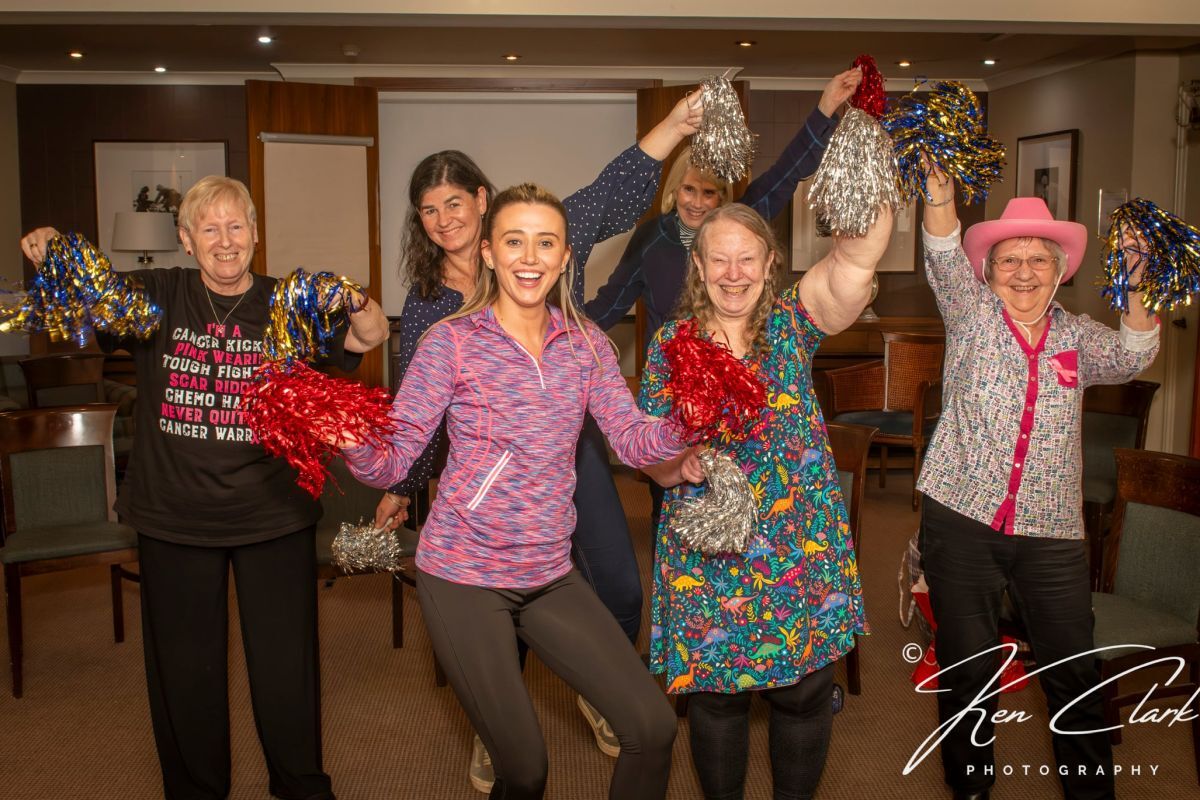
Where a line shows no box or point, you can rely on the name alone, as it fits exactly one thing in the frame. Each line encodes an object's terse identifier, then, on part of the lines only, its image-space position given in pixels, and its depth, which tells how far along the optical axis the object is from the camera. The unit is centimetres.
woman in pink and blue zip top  198
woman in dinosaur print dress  223
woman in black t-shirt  242
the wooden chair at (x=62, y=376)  595
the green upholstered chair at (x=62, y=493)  381
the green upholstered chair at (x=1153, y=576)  288
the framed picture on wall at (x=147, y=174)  856
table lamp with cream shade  806
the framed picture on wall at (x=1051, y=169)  752
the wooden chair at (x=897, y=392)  643
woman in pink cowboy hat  244
